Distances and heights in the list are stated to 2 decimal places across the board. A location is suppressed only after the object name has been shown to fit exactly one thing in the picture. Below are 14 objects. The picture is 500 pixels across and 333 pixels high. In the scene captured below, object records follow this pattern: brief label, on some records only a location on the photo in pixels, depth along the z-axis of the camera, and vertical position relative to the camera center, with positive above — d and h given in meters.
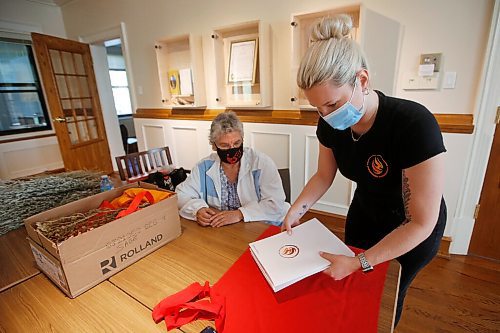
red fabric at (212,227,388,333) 0.64 -0.55
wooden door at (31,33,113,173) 3.42 -0.02
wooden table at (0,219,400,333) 0.70 -0.57
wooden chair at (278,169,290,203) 1.65 -0.53
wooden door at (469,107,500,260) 1.80 -0.92
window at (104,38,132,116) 6.07 +0.42
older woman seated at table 1.39 -0.46
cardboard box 0.77 -0.46
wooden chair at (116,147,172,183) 2.09 -0.54
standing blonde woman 0.72 -0.18
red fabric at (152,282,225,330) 0.68 -0.55
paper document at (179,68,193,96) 2.89 +0.15
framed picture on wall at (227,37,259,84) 2.42 +0.31
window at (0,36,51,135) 3.76 +0.15
